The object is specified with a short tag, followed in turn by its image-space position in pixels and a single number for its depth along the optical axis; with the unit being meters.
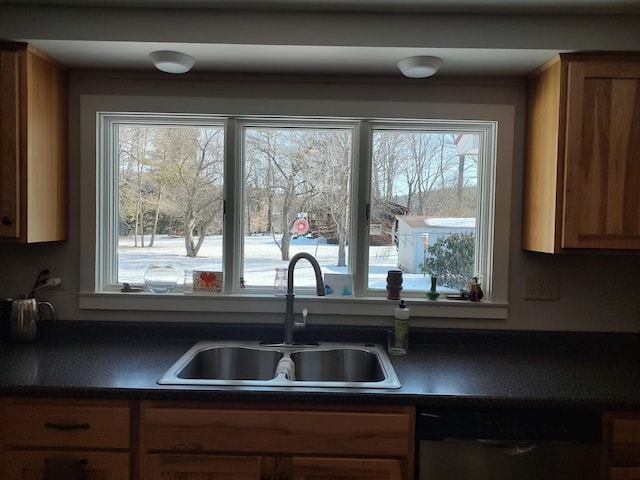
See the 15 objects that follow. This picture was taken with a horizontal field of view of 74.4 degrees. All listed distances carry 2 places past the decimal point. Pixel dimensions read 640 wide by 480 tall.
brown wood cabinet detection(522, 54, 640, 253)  1.60
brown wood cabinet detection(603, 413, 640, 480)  1.39
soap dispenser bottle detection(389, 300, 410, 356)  1.85
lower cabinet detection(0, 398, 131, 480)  1.40
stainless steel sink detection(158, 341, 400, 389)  1.84
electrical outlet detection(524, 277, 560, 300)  1.98
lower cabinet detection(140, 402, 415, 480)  1.38
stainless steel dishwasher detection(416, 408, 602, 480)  1.37
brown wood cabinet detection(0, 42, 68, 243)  1.63
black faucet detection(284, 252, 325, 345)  1.79
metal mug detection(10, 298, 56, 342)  1.82
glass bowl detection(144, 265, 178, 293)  2.06
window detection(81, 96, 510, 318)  2.04
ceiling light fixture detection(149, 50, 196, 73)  1.69
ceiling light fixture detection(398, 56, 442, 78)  1.70
